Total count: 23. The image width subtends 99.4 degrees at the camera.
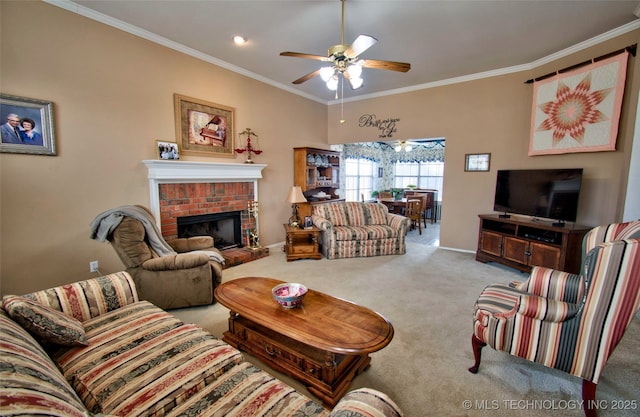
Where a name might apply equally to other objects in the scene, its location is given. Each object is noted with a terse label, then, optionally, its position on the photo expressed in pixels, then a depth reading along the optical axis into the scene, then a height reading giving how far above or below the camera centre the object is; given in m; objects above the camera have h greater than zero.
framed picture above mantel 3.60 +0.73
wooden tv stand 3.20 -0.77
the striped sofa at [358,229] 4.36 -0.80
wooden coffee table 1.48 -0.86
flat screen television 3.30 -0.12
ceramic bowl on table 1.78 -0.78
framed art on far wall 4.39 +0.34
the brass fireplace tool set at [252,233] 4.52 -0.89
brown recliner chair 2.46 -0.79
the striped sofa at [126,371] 0.82 -0.87
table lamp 4.58 -0.29
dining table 6.92 -0.57
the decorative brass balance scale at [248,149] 4.34 +0.49
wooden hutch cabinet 5.26 +0.13
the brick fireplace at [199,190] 3.39 -0.17
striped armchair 1.28 -0.74
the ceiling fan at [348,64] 2.30 +1.08
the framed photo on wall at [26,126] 2.39 +0.46
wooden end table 4.29 -1.05
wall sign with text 5.24 +1.14
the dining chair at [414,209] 6.33 -0.64
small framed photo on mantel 3.40 +0.35
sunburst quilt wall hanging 3.12 +0.94
